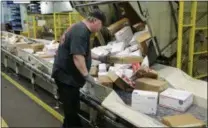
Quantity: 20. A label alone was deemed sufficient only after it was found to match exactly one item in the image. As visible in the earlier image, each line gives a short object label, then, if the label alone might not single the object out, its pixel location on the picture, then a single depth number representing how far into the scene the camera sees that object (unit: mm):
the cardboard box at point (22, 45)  5519
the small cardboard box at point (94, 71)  3387
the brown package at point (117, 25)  3959
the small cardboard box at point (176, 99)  2314
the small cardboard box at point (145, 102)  2383
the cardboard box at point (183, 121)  1928
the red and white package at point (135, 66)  3082
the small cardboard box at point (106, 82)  2943
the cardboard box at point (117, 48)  3662
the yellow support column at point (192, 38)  3209
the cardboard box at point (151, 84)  2572
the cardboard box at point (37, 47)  5211
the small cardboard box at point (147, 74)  2887
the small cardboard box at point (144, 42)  3432
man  2746
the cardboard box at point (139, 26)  3786
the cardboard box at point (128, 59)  3350
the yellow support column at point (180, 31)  3099
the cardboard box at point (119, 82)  2926
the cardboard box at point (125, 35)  3854
